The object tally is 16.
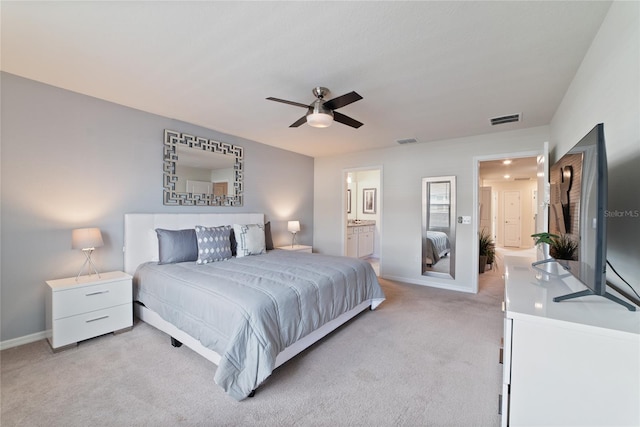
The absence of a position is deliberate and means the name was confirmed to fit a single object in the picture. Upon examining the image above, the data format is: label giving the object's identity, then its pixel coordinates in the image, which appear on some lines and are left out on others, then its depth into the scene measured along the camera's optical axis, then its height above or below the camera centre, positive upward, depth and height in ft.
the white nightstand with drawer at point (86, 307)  7.86 -3.21
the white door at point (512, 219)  29.40 -0.81
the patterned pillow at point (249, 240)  12.16 -1.47
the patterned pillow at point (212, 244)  10.65 -1.51
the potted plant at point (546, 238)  6.77 -0.67
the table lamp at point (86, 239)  8.55 -1.06
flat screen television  3.73 +0.06
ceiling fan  7.82 +3.13
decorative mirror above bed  11.77 +1.78
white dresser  3.11 -1.94
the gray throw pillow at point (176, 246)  10.20 -1.53
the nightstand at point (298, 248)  16.05 -2.40
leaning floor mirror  14.60 -0.88
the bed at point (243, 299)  5.99 -2.62
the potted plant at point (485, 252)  17.89 -2.87
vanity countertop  21.86 -1.11
